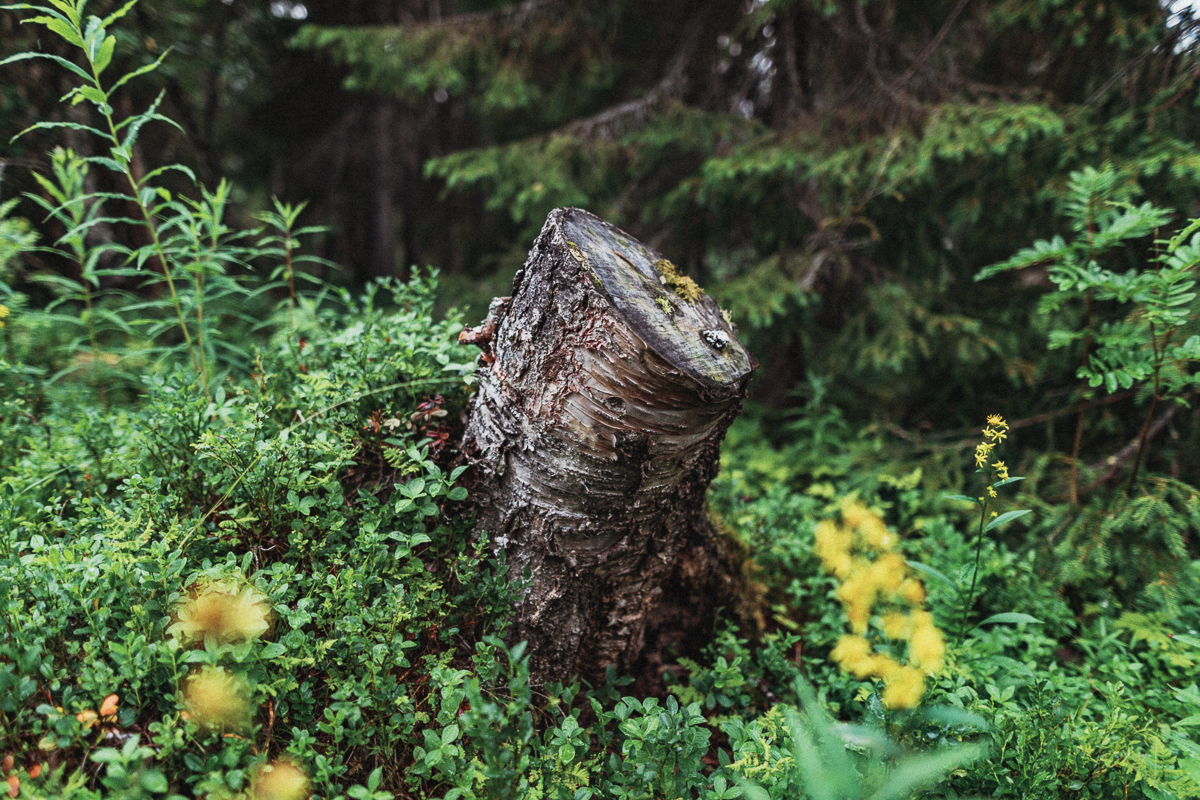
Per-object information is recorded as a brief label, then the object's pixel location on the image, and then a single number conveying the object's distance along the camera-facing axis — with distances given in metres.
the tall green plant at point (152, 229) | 0.87
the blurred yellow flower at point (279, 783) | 0.73
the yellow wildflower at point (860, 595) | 0.80
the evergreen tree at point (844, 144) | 1.23
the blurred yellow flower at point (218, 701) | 0.74
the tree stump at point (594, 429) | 0.83
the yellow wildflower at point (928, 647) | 0.75
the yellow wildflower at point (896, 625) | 0.79
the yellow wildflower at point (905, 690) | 0.74
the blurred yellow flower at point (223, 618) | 0.76
